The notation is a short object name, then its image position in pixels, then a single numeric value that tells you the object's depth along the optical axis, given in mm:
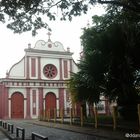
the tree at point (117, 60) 10689
